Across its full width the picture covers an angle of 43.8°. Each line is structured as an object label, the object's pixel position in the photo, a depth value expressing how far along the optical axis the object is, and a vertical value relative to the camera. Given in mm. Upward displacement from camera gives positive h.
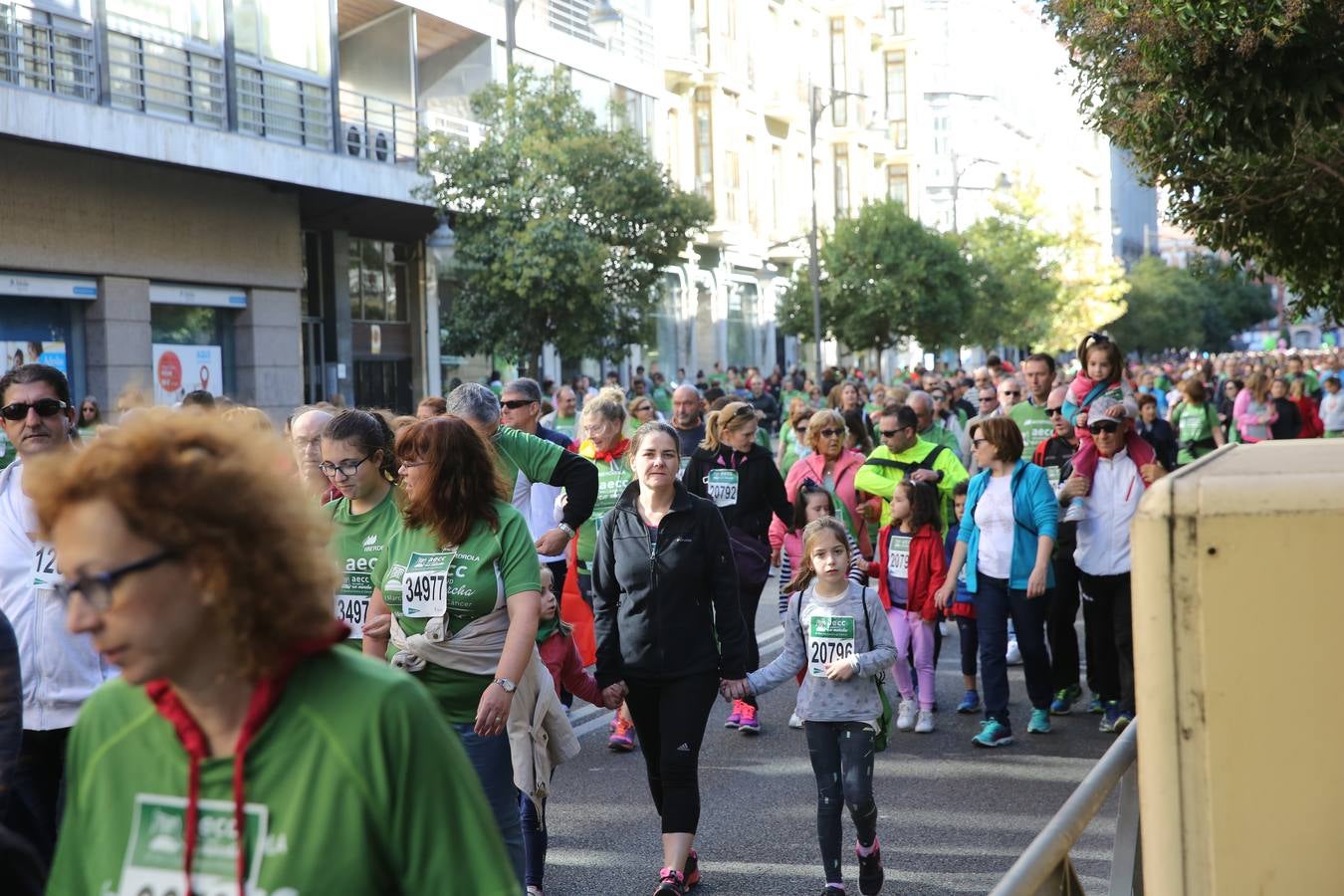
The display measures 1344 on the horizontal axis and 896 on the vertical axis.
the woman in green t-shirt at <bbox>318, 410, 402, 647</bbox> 5527 -198
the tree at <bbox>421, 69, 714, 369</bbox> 25047 +3169
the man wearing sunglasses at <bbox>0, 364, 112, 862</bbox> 4688 -603
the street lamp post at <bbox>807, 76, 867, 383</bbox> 39094 +3692
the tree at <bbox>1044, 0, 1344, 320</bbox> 9727 +1881
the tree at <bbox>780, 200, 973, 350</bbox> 44062 +3485
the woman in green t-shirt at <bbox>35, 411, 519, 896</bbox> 2043 -324
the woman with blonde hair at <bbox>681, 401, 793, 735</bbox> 9570 -378
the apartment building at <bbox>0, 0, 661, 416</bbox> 19938 +3467
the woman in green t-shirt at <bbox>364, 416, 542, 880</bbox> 5117 -473
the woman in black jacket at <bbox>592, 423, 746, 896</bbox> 6297 -739
